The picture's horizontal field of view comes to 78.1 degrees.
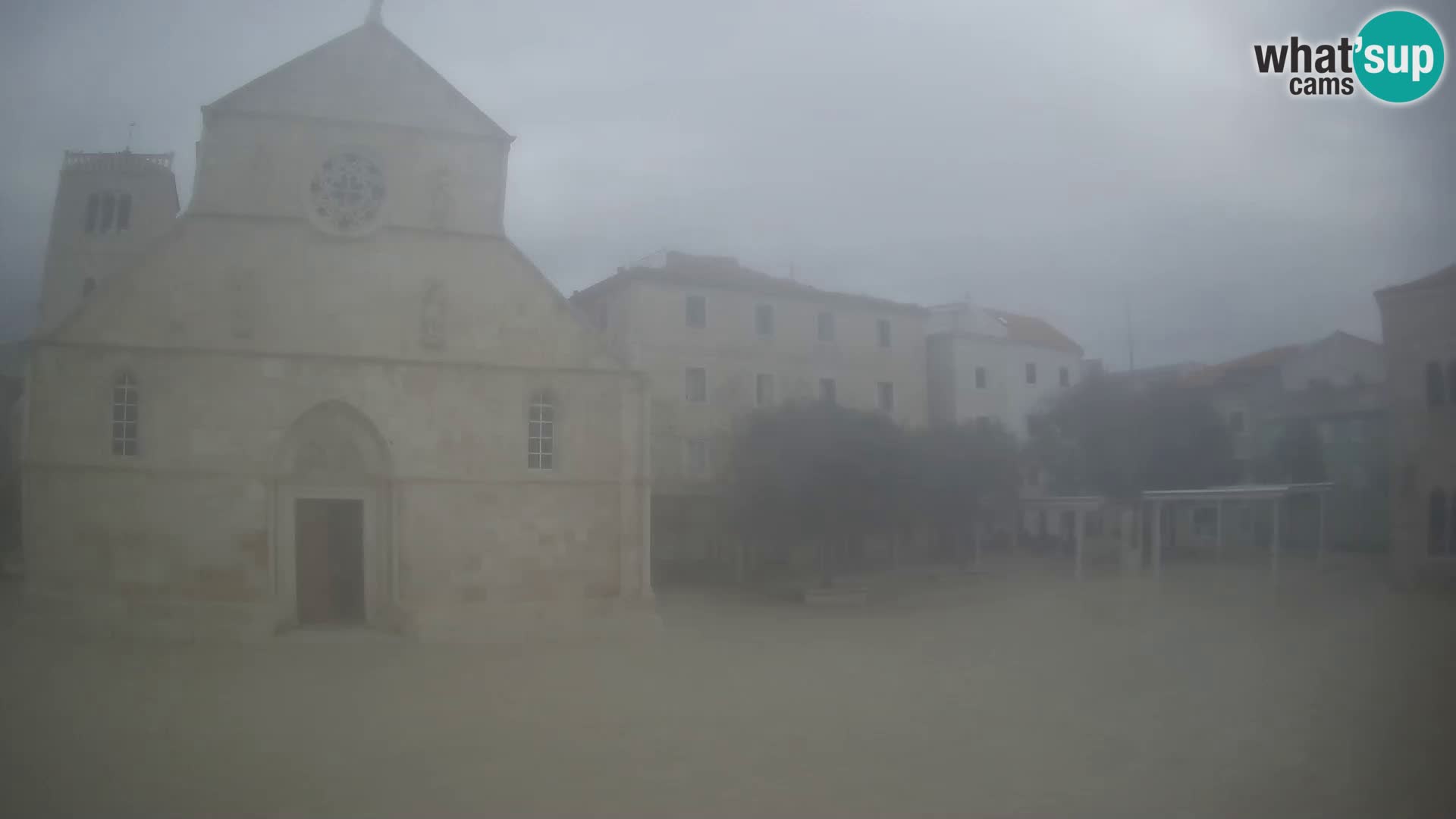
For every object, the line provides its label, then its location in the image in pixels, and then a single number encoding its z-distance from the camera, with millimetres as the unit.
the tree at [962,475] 26391
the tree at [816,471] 24594
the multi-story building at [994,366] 33906
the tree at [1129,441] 31266
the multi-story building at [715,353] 26969
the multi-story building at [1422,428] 16750
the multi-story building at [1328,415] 23809
